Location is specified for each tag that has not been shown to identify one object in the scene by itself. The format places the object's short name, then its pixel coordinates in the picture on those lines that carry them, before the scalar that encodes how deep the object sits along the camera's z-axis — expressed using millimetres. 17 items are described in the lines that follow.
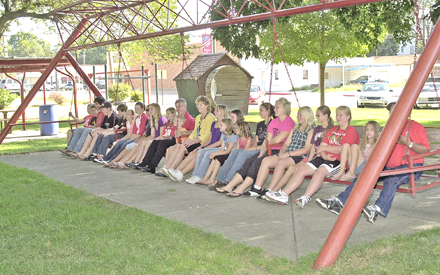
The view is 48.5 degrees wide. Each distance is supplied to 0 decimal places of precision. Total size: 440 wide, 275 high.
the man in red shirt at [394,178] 5259
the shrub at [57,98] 32062
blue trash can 15758
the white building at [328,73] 50500
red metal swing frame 4051
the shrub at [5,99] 23734
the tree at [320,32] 10570
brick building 54575
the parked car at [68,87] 67475
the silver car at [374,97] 25641
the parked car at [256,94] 31125
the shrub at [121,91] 28684
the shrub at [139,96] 28047
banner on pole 30291
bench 4667
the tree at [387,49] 69400
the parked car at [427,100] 23250
